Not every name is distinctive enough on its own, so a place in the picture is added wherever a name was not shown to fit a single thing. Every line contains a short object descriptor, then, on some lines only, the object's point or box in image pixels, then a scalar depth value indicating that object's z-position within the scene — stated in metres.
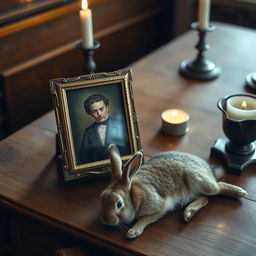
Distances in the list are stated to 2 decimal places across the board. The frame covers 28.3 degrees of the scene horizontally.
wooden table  1.00
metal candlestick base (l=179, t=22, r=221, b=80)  1.64
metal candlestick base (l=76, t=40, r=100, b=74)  1.42
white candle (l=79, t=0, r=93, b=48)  1.38
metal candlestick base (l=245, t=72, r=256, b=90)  1.56
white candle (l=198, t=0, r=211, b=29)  1.60
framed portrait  1.12
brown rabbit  0.99
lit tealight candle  1.32
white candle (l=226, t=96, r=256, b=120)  1.15
